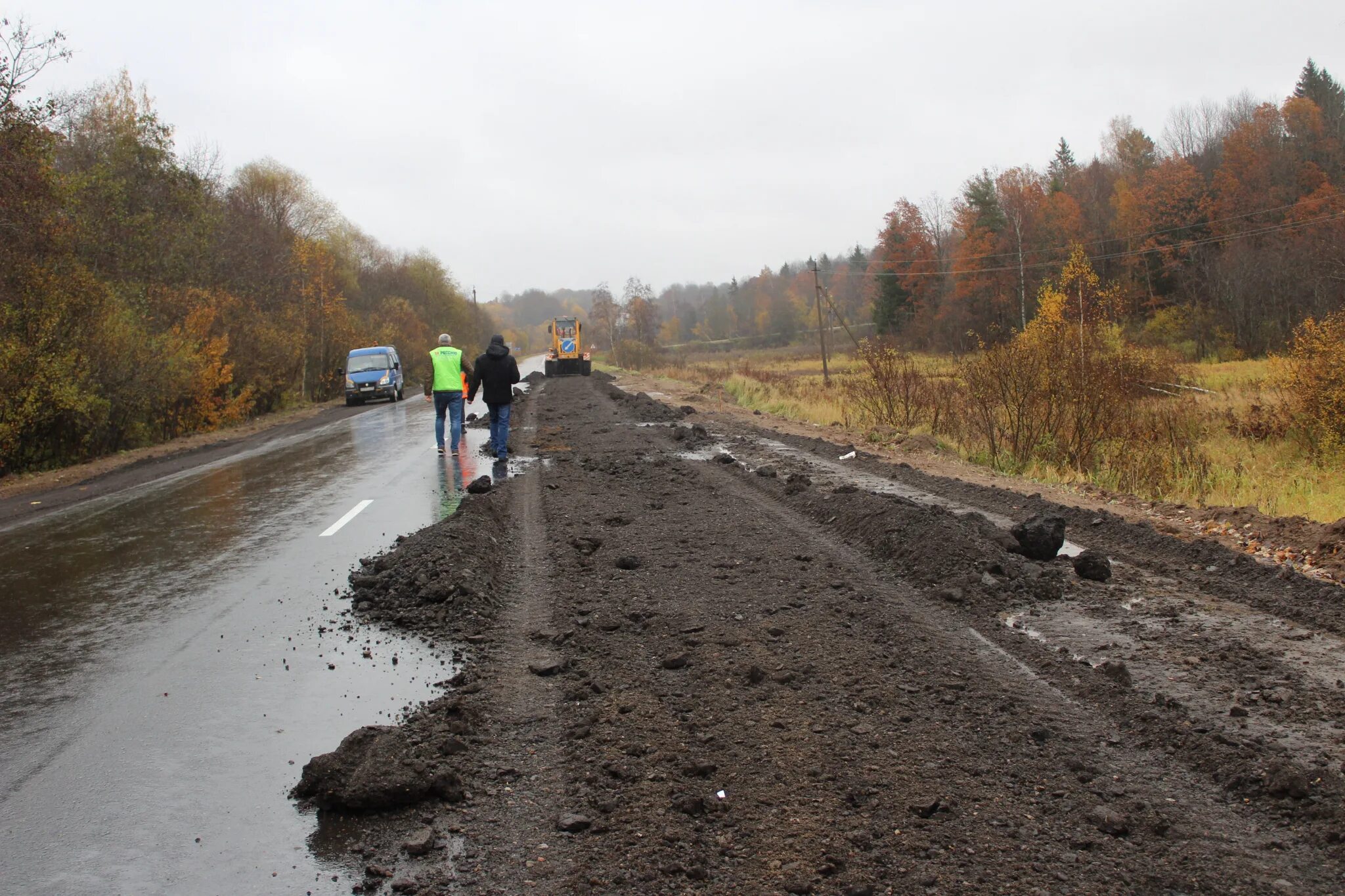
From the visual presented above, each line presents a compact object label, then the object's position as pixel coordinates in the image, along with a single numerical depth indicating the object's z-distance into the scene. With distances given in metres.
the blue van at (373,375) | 34.59
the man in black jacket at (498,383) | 14.96
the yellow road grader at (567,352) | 55.62
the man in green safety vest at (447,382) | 15.82
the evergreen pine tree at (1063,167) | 84.75
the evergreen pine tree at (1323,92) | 63.97
